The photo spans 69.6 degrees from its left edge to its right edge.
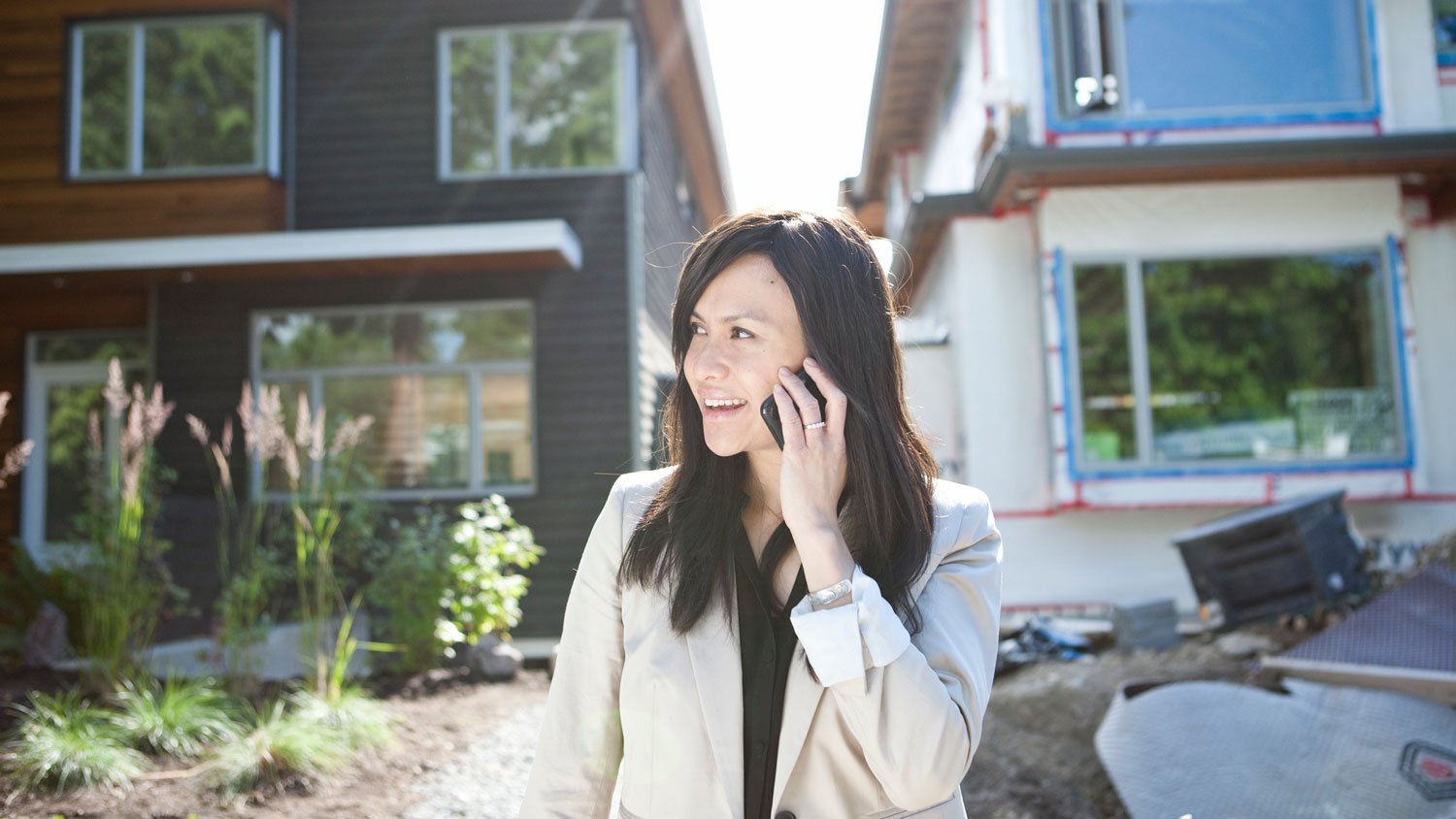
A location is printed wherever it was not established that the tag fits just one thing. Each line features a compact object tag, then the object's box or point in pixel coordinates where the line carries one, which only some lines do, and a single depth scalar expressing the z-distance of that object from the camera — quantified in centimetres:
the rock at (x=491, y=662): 649
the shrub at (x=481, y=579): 666
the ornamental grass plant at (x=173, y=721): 418
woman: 163
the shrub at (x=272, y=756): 392
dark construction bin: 577
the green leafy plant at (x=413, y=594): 633
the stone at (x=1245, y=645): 539
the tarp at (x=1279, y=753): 320
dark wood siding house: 932
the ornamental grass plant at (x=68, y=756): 373
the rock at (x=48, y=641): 603
